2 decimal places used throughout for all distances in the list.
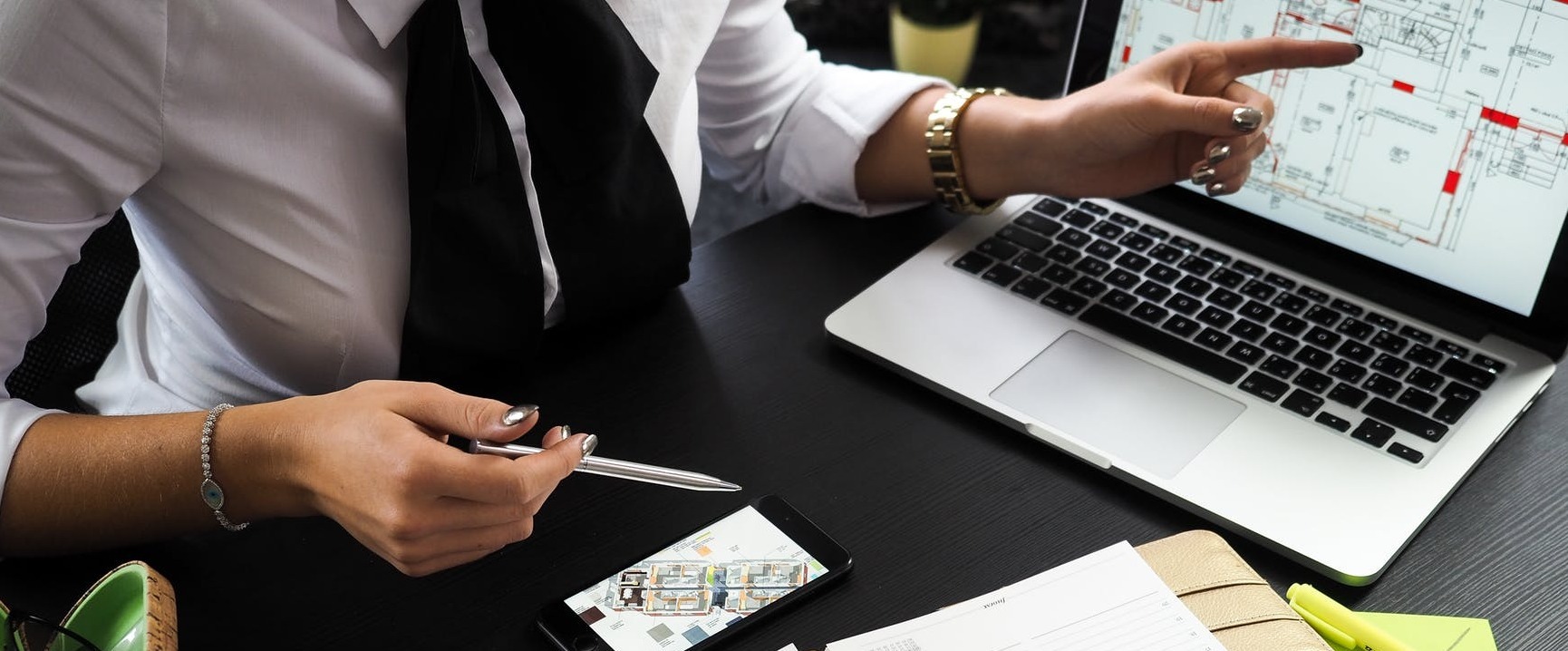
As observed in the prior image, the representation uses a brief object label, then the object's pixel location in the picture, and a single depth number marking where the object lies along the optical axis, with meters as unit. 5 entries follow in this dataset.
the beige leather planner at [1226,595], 0.68
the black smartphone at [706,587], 0.71
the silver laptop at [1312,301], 0.80
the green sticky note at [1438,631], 0.70
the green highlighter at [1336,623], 0.69
